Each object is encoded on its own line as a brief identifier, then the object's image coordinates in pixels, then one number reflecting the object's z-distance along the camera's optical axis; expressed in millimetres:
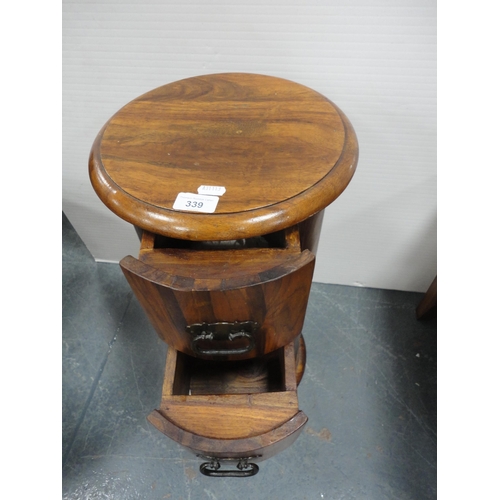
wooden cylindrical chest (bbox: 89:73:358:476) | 556
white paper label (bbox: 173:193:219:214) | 567
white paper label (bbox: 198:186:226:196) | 584
